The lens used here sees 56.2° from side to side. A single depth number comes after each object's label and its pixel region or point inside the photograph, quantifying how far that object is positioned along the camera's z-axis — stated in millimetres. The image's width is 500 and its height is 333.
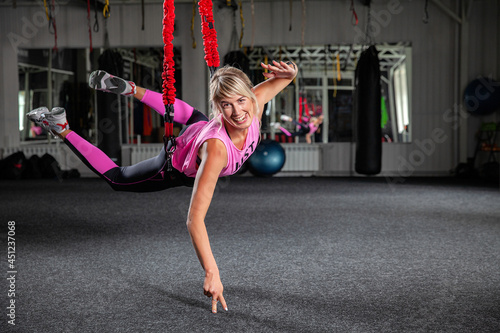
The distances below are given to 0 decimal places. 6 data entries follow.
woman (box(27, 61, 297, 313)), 1579
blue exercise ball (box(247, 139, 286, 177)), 7648
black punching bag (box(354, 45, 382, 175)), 6875
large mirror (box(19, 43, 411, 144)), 8555
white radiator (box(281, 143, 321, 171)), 8328
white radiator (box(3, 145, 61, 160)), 8602
